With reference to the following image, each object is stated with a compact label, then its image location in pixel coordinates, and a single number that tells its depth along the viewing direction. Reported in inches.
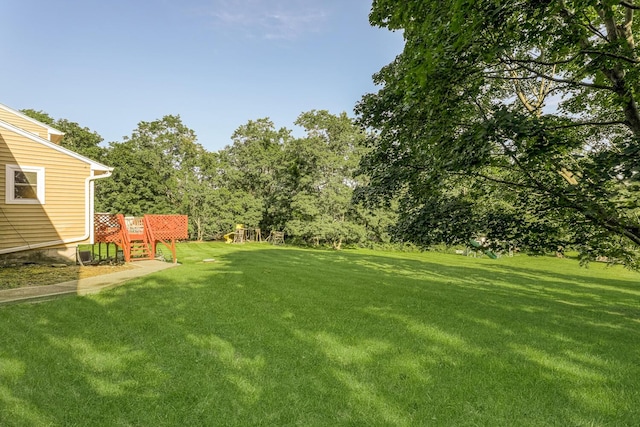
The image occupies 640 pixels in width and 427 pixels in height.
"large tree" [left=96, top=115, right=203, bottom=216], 1274.6
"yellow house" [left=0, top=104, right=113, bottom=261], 414.0
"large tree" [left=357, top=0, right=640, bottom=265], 171.9
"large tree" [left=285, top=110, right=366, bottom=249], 1151.6
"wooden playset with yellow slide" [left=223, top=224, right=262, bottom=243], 1227.2
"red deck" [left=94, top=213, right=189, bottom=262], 485.1
